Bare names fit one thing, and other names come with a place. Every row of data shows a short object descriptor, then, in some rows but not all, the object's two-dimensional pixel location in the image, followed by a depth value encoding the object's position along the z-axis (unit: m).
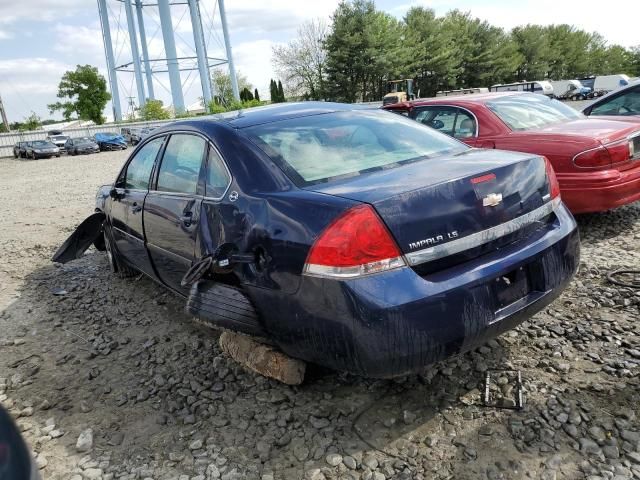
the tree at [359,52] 48.78
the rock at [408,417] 2.50
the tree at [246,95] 60.78
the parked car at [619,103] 6.90
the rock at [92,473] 2.34
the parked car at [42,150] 32.03
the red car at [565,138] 4.64
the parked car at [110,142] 34.78
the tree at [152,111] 52.19
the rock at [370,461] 2.23
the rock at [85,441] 2.55
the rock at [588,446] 2.18
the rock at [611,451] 2.15
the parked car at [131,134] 38.97
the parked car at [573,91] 47.41
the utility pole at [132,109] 64.95
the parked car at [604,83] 47.34
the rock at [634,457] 2.11
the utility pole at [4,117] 48.34
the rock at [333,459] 2.28
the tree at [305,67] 54.81
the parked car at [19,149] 34.17
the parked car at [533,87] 37.06
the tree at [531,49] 73.00
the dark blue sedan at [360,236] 2.16
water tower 44.41
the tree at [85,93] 60.53
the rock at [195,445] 2.46
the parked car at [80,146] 33.25
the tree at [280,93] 52.41
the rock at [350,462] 2.25
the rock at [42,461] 2.44
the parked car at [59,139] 38.22
